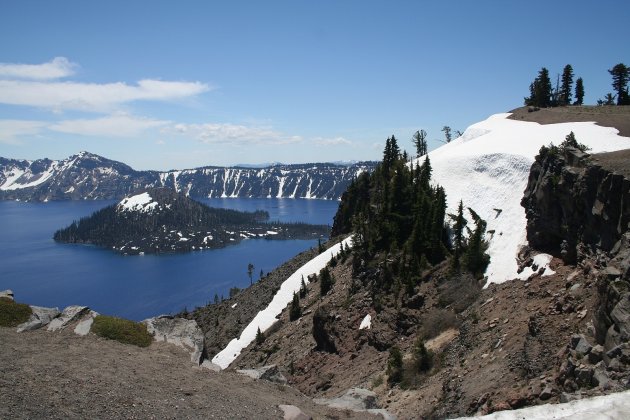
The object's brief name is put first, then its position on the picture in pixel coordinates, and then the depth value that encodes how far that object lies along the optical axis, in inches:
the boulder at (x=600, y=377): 731.9
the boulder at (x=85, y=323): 1064.5
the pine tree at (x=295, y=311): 2660.9
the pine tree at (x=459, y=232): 1955.7
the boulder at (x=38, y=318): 1044.5
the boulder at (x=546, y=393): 819.4
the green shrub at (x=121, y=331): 1070.0
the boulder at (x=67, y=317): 1074.1
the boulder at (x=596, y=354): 800.9
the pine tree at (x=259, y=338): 2539.6
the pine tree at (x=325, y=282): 2699.3
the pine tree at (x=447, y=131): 5674.2
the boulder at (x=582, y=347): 835.0
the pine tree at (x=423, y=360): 1385.3
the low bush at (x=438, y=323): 1575.0
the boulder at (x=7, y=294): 1133.2
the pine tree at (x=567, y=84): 4133.9
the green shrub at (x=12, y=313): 1042.1
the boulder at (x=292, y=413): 828.6
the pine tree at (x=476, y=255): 1775.3
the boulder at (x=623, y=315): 767.7
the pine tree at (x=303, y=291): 2896.2
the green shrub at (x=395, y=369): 1413.6
